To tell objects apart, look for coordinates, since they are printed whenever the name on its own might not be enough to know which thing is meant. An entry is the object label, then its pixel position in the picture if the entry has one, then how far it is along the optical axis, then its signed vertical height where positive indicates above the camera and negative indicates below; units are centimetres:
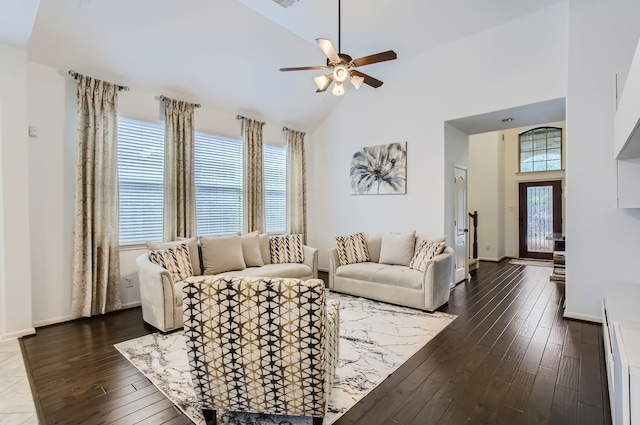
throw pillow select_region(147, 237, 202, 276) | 382 -43
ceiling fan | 295 +144
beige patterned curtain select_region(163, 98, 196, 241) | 439 +59
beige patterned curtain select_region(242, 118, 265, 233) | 536 +60
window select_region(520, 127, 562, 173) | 793 +153
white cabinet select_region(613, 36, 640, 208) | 155 +42
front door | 787 -23
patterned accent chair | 162 -69
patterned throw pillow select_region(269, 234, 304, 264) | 488 -60
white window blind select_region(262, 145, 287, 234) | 591 +45
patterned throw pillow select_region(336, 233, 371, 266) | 495 -63
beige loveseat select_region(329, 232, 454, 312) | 401 -87
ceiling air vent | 396 +266
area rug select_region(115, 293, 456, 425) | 205 -129
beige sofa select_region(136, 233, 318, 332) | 324 -74
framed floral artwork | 536 +72
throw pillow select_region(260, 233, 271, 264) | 480 -60
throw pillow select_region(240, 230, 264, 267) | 454 -58
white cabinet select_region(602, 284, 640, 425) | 138 -79
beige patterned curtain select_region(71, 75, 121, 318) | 363 +10
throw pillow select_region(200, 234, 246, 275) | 408 -57
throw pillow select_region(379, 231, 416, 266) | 471 -59
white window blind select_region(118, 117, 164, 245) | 408 +45
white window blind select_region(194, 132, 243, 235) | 490 +45
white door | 538 -30
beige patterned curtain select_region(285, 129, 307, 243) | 617 +51
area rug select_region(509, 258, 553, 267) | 722 -129
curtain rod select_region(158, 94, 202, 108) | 434 +160
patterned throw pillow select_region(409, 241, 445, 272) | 425 -61
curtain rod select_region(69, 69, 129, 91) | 356 +160
